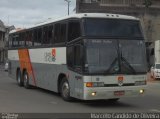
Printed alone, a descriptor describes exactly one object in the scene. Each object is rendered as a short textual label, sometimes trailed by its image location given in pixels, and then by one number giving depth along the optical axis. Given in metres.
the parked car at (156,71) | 39.28
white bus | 15.84
